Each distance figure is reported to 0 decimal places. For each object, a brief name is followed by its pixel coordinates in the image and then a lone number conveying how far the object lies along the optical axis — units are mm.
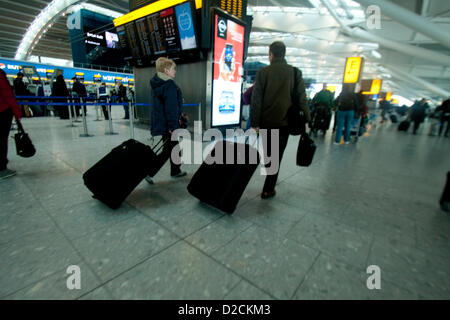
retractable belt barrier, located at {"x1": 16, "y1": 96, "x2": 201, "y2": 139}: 5507
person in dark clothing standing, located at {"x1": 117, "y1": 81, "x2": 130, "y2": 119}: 10093
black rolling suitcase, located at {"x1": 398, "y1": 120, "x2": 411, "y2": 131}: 11078
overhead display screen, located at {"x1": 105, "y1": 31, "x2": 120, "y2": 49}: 24469
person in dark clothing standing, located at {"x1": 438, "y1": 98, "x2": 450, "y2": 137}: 9203
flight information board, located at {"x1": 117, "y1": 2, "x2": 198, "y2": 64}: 5930
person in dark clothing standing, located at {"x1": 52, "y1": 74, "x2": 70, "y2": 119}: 8938
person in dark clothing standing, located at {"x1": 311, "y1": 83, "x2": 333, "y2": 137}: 7648
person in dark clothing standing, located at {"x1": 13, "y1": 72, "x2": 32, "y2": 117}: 8922
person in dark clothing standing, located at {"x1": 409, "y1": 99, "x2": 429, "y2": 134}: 10059
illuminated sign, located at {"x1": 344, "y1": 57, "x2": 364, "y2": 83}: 10461
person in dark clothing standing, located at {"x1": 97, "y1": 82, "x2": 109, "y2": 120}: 10077
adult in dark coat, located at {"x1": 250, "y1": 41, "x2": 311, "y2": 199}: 2531
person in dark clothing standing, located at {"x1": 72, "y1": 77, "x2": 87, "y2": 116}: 9729
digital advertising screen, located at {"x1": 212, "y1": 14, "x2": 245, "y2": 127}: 6086
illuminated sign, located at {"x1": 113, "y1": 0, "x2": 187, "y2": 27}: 6133
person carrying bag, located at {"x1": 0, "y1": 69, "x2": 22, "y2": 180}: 2951
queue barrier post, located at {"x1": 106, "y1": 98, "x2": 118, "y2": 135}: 6740
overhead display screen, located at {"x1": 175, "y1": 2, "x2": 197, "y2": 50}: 5758
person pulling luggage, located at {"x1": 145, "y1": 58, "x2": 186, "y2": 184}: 2979
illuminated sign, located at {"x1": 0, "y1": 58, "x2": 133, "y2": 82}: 14108
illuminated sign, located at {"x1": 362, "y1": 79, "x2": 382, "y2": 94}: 23266
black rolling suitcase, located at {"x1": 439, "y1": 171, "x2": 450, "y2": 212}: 2629
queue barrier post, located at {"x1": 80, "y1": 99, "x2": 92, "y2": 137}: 6324
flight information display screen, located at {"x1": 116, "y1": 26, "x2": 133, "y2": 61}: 7875
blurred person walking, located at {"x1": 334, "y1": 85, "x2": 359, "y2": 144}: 6227
